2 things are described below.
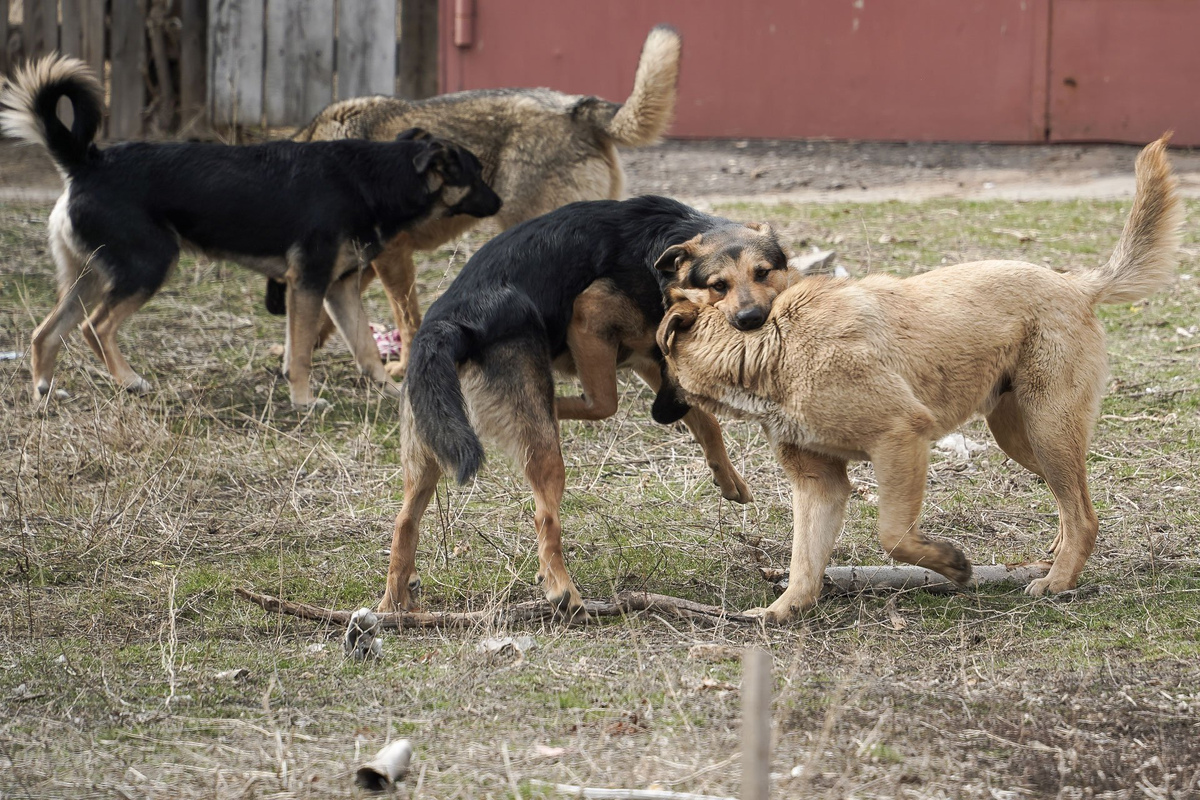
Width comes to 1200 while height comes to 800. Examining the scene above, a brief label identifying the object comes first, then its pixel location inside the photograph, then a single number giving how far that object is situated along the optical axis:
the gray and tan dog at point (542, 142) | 15.68
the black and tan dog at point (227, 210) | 14.56
